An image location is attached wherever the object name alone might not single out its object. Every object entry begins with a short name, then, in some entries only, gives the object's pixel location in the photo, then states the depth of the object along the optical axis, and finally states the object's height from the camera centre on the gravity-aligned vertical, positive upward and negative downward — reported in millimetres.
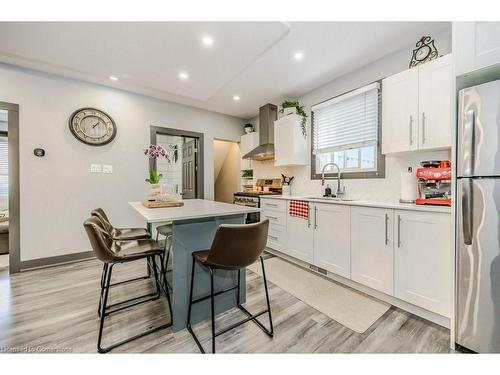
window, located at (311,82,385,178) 2672 +740
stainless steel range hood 4039 +1090
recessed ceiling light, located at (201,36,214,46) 2091 +1478
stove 3531 -168
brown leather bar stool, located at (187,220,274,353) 1264 -393
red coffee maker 1793 +23
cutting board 1935 -185
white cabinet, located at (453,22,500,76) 1286 +903
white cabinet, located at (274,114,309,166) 3475 +737
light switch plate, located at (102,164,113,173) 3268 +261
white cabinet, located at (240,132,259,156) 4512 +954
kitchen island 1574 -518
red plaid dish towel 2719 -324
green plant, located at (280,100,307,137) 3523 +1266
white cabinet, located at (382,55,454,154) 1845 +748
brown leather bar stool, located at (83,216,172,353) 1329 -500
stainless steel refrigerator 1224 -203
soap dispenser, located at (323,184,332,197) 3094 -103
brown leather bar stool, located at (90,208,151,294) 1931 -504
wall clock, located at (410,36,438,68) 2121 +1405
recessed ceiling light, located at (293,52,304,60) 2432 +1546
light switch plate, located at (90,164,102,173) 3177 +255
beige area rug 1748 -1119
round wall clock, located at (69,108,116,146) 3043 +887
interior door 4480 +359
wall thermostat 2777 +440
